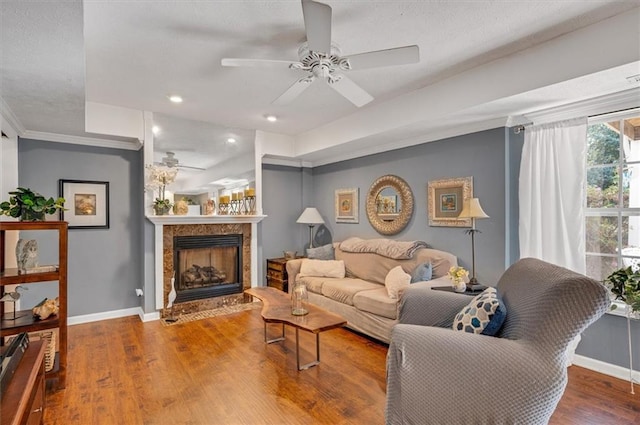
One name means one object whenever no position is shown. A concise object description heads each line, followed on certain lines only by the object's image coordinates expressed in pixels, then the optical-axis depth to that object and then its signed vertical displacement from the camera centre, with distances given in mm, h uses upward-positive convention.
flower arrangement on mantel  3986 +443
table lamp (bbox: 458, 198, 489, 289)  3006 +0
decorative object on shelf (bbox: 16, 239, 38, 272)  2521 -288
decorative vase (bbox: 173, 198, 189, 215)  4238 +127
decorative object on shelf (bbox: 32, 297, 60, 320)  2498 -709
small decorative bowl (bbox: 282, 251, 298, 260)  5367 -662
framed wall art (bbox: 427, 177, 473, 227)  3561 +159
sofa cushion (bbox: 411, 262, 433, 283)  3346 -617
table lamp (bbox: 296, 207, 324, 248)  5289 -32
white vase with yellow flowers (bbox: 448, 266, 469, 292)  2856 -587
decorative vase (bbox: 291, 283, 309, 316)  2863 -746
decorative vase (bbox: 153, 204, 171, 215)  4062 +101
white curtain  2799 +170
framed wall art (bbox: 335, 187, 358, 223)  5017 +149
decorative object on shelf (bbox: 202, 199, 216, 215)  4488 +130
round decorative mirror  4207 +133
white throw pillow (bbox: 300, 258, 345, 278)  4426 -730
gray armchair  1447 -710
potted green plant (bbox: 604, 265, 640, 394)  2253 -557
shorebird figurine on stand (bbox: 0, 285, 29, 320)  2332 -567
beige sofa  3229 -851
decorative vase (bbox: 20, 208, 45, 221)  2475 +29
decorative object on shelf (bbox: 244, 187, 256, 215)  4834 +221
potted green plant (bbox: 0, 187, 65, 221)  2422 +96
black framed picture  3959 +187
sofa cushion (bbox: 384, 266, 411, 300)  3234 -696
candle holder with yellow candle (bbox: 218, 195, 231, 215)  4637 +175
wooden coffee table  2592 -868
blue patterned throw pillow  1772 -581
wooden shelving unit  2389 -677
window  2643 +124
